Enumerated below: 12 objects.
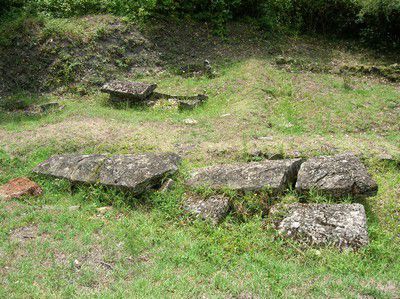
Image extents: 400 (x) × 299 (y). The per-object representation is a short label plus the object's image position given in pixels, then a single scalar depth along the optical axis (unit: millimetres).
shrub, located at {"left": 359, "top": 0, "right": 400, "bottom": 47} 12633
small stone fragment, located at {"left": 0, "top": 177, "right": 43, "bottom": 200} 6152
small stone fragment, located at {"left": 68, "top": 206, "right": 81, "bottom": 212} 5809
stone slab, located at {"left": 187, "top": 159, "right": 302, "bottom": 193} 5547
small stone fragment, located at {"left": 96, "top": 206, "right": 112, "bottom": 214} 5767
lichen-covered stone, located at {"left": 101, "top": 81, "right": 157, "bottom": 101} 10242
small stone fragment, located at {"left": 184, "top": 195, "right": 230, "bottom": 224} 5272
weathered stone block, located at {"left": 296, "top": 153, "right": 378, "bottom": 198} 5234
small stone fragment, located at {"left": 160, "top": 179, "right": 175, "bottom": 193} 5905
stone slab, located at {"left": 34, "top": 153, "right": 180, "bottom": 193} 5941
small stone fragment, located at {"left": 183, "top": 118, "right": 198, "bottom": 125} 8914
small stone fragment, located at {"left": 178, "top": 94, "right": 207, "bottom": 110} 9891
